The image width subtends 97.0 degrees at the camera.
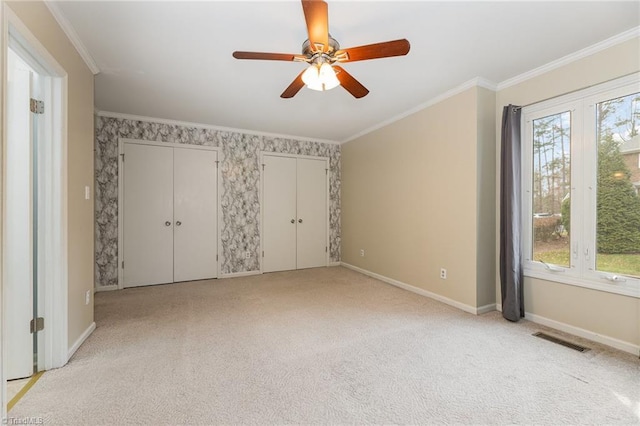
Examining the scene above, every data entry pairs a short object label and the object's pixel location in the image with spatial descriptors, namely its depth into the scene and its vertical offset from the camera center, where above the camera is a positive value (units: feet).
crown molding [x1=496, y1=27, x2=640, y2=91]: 7.12 +4.47
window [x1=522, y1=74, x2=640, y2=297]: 7.34 +0.72
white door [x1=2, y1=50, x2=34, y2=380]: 6.04 -0.09
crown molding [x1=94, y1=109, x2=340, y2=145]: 12.98 +4.50
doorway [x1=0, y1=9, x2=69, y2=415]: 6.07 -0.10
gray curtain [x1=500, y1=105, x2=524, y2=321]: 9.12 -0.20
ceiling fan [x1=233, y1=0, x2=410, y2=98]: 5.16 +3.34
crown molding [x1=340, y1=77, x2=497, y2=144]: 9.67 +4.47
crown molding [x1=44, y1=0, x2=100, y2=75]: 6.03 +4.38
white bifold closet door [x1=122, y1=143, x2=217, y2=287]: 13.38 -0.11
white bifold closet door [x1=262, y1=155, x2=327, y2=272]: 16.28 -0.02
